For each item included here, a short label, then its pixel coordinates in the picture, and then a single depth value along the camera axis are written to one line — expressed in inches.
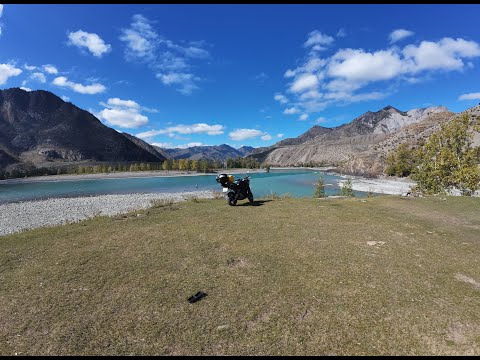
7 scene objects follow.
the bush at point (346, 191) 1294.2
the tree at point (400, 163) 3411.9
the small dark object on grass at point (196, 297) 236.5
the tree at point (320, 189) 1349.4
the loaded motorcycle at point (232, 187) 651.5
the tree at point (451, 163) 954.2
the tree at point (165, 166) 6392.7
